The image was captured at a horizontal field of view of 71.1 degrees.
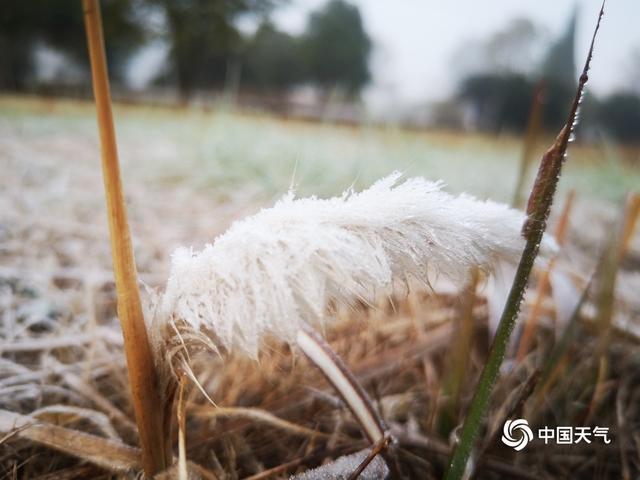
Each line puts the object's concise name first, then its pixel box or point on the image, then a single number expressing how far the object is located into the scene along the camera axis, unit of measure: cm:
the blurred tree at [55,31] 786
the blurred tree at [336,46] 1010
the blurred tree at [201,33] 898
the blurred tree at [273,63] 975
